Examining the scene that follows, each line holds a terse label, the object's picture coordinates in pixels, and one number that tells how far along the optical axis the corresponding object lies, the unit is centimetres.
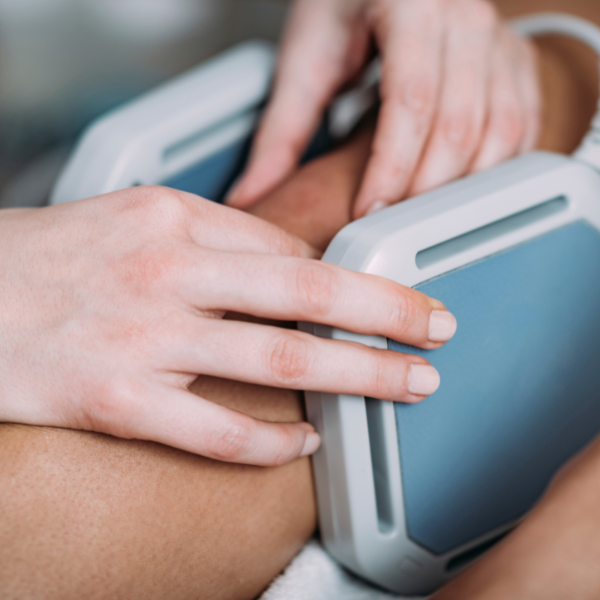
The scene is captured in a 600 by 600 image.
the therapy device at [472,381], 41
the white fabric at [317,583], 43
